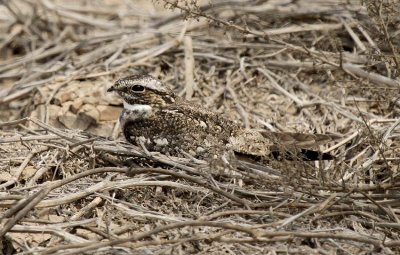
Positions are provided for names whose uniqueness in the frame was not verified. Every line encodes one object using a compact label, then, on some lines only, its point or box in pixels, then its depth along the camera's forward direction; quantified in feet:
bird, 30.12
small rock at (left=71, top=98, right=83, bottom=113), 38.17
